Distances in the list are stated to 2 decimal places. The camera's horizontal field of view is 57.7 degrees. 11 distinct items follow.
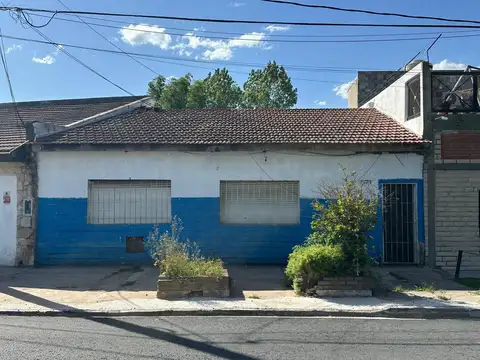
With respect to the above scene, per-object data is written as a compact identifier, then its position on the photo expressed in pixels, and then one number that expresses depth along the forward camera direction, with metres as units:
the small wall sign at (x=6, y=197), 12.09
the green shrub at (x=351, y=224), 8.75
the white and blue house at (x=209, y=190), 12.09
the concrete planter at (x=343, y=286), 8.55
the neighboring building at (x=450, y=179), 11.70
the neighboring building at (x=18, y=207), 12.04
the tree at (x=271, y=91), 30.41
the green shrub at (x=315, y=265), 8.65
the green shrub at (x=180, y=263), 8.62
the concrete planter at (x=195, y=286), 8.40
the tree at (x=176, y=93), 29.97
